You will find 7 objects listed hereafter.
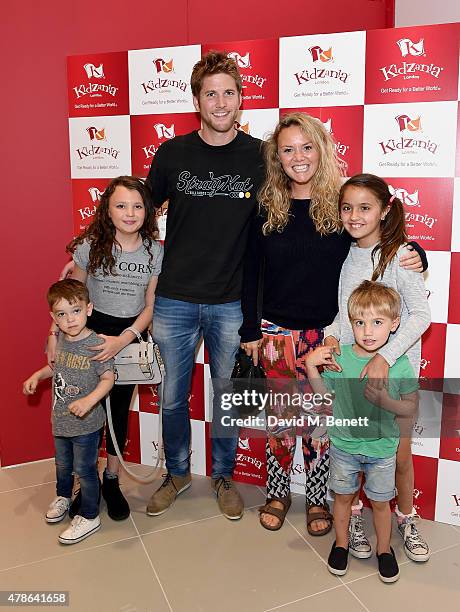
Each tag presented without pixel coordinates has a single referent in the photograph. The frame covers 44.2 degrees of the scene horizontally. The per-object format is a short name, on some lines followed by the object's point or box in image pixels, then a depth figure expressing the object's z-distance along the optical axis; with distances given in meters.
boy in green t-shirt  1.94
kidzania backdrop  2.29
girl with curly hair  2.33
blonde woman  2.12
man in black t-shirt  2.28
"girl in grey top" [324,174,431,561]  1.95
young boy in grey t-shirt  2.21
